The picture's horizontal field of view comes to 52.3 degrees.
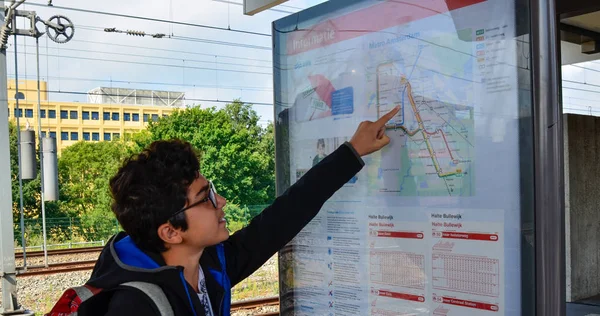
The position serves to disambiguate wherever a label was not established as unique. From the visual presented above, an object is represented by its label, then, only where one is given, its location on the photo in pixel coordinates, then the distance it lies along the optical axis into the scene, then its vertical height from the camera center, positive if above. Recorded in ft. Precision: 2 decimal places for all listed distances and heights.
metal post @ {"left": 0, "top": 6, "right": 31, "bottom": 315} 27.96 -2.74
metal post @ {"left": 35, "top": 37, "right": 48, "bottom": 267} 38.67 +0.54
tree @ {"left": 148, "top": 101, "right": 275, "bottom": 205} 114.01 +1.62
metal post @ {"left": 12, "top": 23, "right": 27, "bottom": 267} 32.12 +1.68
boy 5.73 -0.72
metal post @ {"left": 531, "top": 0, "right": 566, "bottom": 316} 5.07 -0.13
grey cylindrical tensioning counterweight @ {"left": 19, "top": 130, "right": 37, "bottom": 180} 32.94 +0.20
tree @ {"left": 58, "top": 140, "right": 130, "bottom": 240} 130.52 -2.85
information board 5.52 +0.01
